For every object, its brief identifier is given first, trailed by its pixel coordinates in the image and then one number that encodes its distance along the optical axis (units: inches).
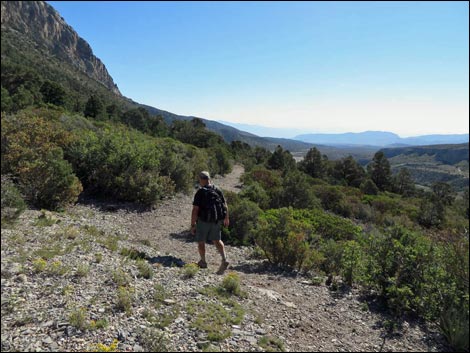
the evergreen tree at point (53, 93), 1717.5
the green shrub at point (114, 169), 470.3
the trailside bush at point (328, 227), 452.1
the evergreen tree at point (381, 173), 1899.0
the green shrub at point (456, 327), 151.9
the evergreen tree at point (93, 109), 1865.2
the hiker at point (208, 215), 249.9
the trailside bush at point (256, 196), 617.3
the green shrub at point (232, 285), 204.6
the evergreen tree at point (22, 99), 1171.4
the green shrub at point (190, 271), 222.6
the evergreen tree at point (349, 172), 1817.2
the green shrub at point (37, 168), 342.3
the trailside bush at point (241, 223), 406.3
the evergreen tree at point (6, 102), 973.7
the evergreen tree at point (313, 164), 1800.8
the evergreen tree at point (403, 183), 1924.2
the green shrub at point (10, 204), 221.8
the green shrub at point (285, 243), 291.4
